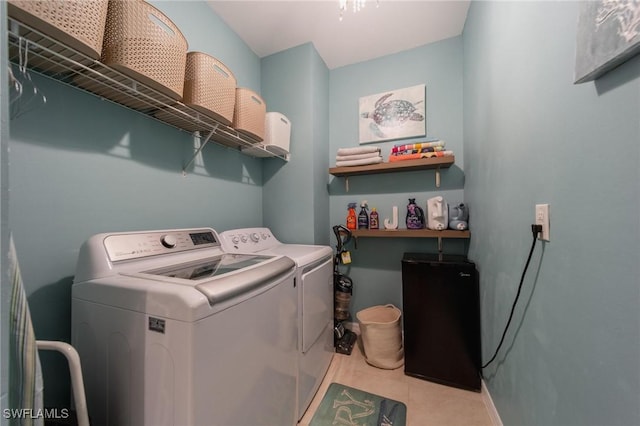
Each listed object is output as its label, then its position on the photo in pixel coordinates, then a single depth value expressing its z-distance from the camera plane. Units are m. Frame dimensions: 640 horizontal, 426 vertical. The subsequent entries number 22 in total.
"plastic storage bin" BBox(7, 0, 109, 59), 0.67
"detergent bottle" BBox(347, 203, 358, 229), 2.23
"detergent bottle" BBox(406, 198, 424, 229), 2.01
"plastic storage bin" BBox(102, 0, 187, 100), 0.91
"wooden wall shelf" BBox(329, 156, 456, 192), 1.87
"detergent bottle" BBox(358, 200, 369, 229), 2.19
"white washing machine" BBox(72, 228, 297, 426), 0.68
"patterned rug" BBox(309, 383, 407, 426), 1.34
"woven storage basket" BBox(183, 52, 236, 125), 1.22
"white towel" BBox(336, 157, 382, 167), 2.07
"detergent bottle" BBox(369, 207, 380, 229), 2.18
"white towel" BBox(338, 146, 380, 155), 2.10
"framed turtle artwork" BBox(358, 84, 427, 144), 2.17
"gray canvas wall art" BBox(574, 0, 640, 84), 0.49
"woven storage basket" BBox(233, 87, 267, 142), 1.57
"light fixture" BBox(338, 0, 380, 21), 1.31
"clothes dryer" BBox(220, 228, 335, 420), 1.34
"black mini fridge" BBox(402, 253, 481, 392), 1.58
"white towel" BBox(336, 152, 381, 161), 2.09
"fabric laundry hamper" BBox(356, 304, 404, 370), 1.82
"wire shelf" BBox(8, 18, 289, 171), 0.76
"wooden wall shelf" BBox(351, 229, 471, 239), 1.82
